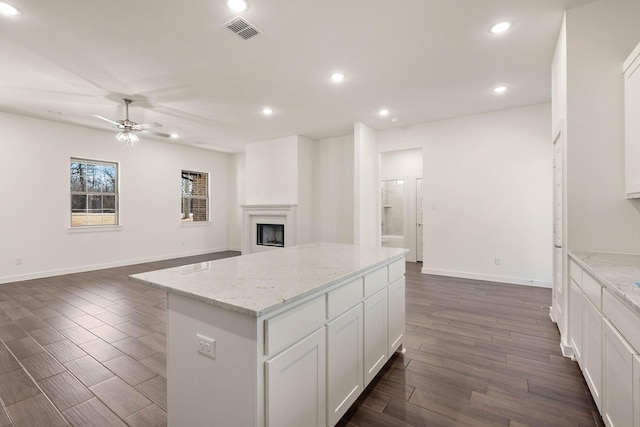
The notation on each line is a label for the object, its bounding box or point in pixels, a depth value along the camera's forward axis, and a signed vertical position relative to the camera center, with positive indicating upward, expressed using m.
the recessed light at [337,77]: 3.56 +1.66
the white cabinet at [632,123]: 1.96 +0.62
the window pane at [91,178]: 6.05 +0.72
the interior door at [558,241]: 2.67 -0.28
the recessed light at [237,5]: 2.30 +1.65
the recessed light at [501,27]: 2.60 +1.66
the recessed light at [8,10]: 2.32 +1.62
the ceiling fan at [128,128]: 4.38 +1.27
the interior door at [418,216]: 7.03 -0.09
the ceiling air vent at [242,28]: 2.55 +1.65
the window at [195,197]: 7.87 +0.43
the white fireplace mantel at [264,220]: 6.50 -0.18
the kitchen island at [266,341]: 1.15 -0.58
